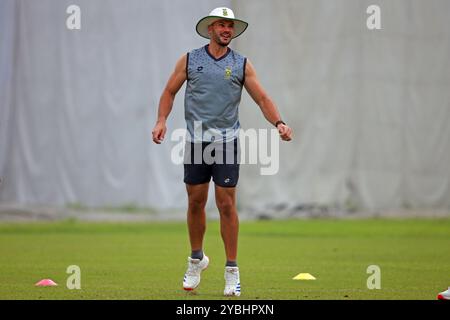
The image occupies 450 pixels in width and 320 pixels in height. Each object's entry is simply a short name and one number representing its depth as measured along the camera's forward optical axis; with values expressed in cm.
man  1520
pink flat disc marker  1607
